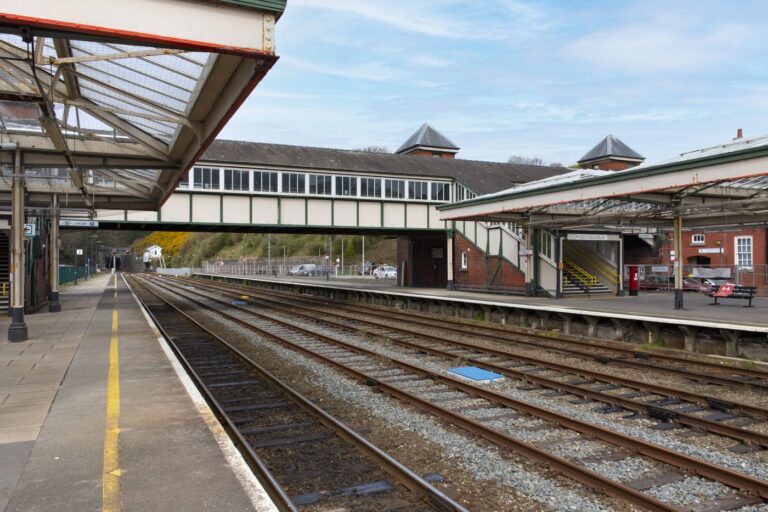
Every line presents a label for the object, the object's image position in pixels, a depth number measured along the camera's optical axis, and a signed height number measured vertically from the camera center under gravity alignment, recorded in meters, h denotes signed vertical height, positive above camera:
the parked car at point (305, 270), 69.03 -1.13
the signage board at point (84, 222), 22.54 +1.58
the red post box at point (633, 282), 27.77 -1.08
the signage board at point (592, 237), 27.28 +1.08
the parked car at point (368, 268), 71.64 -0.97
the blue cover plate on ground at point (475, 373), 10.30 -2.07
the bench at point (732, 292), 20.36 -1.18
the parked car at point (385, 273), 61.41 -1.34
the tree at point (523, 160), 119.75 +20.73
